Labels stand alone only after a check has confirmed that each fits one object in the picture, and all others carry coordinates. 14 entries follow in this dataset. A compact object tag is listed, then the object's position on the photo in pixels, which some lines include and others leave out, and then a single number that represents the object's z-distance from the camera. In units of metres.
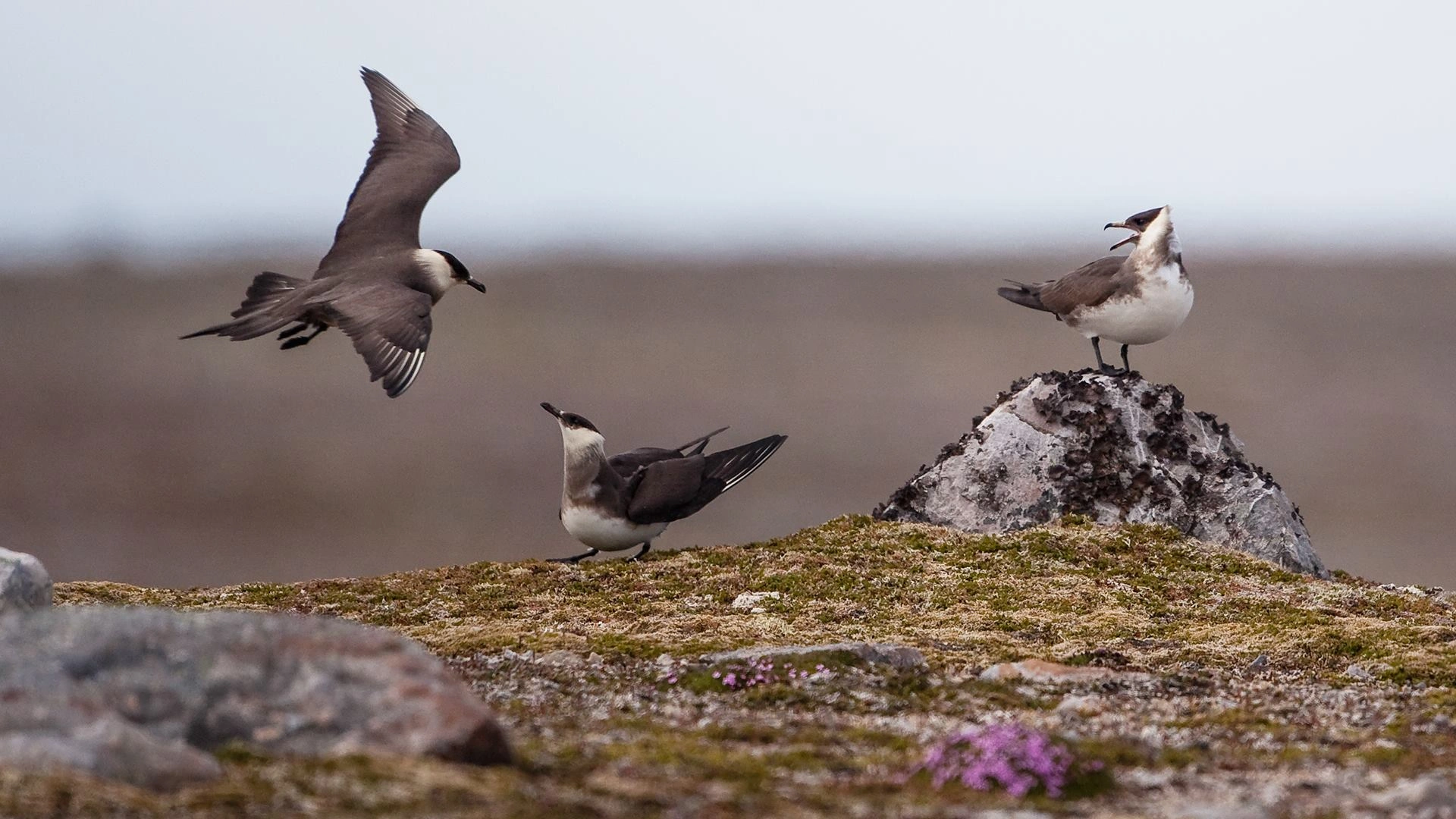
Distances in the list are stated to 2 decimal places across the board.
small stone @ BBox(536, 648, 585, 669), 17.03
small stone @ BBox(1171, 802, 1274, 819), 10.21
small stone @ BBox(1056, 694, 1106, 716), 14.87
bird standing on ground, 23.92
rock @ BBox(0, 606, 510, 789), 10.56
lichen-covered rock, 26.59
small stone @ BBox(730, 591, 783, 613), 21.42
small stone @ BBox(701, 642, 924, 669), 16.55
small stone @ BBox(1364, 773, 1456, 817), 10.53
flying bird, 21.62
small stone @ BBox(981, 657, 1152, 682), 16.56
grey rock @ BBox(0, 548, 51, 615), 16.58
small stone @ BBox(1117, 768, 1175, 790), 11.78
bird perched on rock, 26.39
